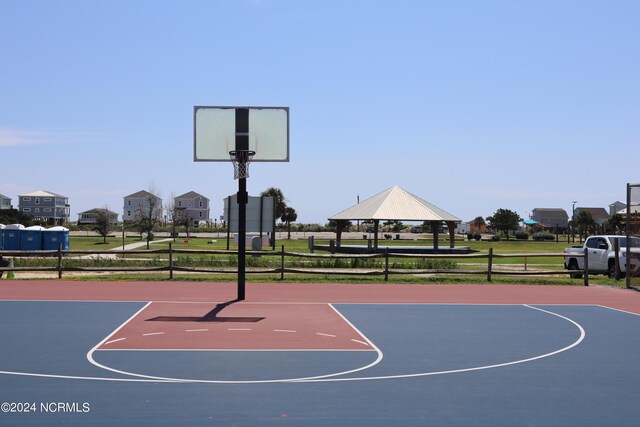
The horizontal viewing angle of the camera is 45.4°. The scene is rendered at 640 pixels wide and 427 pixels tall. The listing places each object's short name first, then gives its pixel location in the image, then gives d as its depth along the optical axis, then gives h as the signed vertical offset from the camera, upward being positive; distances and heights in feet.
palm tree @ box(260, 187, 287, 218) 395.38 +20.71
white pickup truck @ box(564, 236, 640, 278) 106.73 -2.56
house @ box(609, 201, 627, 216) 622.54 +25.84
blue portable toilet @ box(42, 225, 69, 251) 162.81 -0.40
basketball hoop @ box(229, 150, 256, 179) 73.46 +7.23
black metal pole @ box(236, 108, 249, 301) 72.64 +4.59
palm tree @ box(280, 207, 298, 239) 415.64 +12.24
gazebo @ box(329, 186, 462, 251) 178.09 +6.13
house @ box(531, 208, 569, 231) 601.79 +16.50
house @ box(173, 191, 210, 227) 539.29 +22.00
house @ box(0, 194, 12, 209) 513.04 +23.34
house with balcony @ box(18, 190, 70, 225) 526.57 +20.92
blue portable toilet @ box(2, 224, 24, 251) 160.25 -0.42
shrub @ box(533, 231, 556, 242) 341.00 +0.07
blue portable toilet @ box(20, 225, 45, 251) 161.48 -0.63
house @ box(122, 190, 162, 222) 519.60 +23.25
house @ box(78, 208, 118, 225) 574.15 +14.61
